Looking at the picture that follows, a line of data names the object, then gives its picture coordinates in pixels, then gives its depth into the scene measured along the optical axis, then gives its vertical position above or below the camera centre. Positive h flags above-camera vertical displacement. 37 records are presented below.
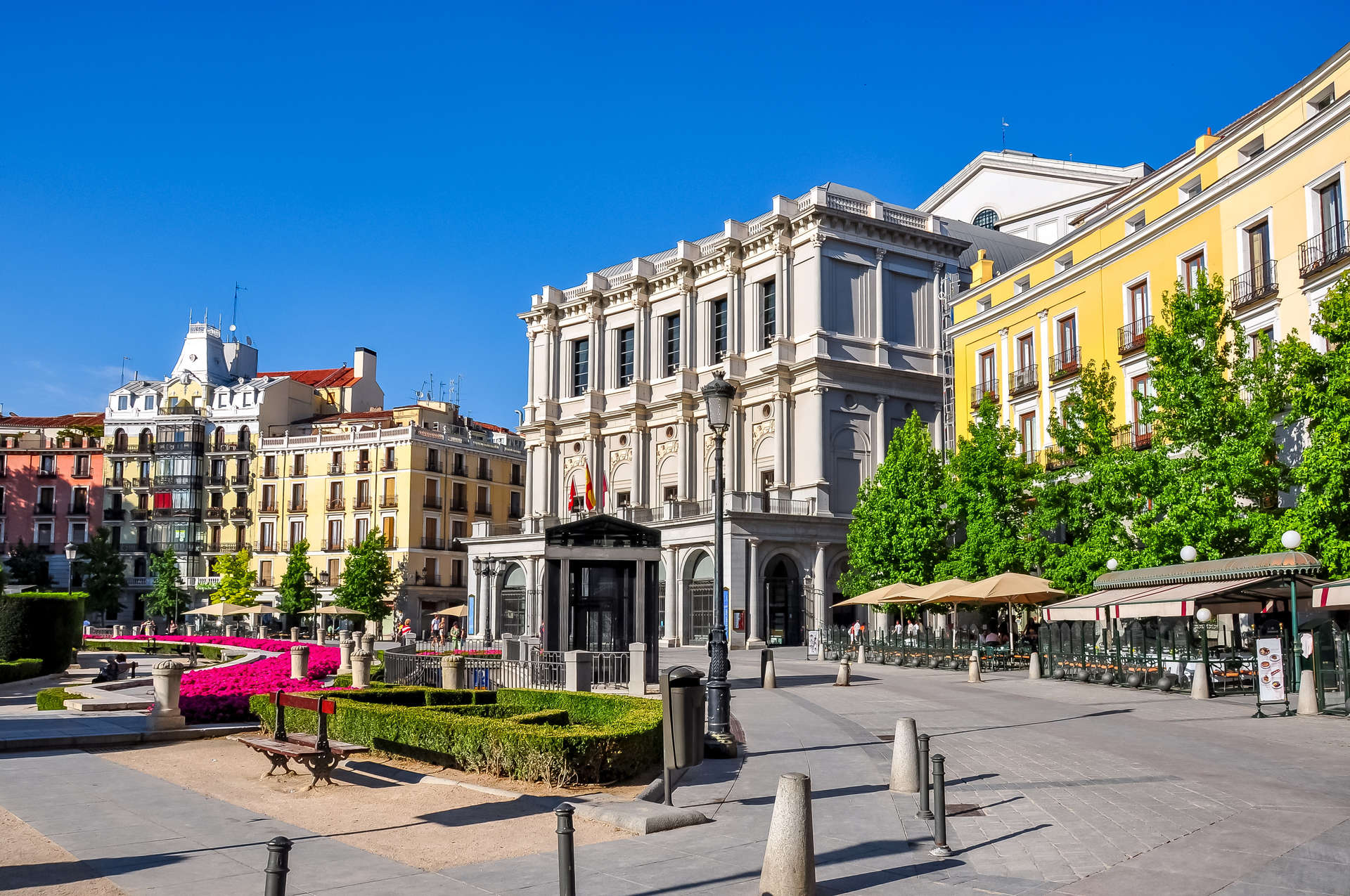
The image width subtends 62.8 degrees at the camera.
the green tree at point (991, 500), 38.19 +2.47
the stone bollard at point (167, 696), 17.28 -1.89
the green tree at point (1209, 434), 27.12 +3.37
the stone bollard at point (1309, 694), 19.50 -2.23
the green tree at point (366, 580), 69.62 -0.33
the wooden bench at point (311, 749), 12.77 -2.03
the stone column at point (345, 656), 26.84 -2.06
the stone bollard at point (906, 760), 12.23 -2.11
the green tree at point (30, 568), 80.31 +0.71
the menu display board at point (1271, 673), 19.92 -1.91
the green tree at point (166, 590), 75.19 -0.89
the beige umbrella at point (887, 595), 36.34 -0.82
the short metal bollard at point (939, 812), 9.19 -2.04
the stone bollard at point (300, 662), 23.23 -1.81
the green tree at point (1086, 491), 31.52 +2.31
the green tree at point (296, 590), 72.06 -0.92
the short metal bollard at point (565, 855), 6.70 -1.70
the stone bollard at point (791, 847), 7.87 -1.97
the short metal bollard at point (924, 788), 10.39 -2.07
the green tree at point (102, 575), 75.38 +0.15
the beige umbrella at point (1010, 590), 30.88 -0.59
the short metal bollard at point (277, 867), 5.37 -1.41
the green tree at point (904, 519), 43.16 +2.03
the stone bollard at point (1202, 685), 22.89 -2.42
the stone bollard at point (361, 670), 20.67 -1.79
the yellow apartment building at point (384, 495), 76.38 +5.67
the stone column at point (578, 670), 18.34 -1.62
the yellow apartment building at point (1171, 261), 28.20 +9.57
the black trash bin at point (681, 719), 11.08 -1.47
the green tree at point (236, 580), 73.25 -0.30
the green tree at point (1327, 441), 23.52 +2.69
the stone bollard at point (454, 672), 19.58 -1.73
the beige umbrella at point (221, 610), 50.16 -1.55
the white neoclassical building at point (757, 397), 53.62 +9.36
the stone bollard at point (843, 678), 27.61 -2.67
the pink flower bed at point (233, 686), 19.20 -2.15
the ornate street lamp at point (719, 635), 15.40 -0.92
